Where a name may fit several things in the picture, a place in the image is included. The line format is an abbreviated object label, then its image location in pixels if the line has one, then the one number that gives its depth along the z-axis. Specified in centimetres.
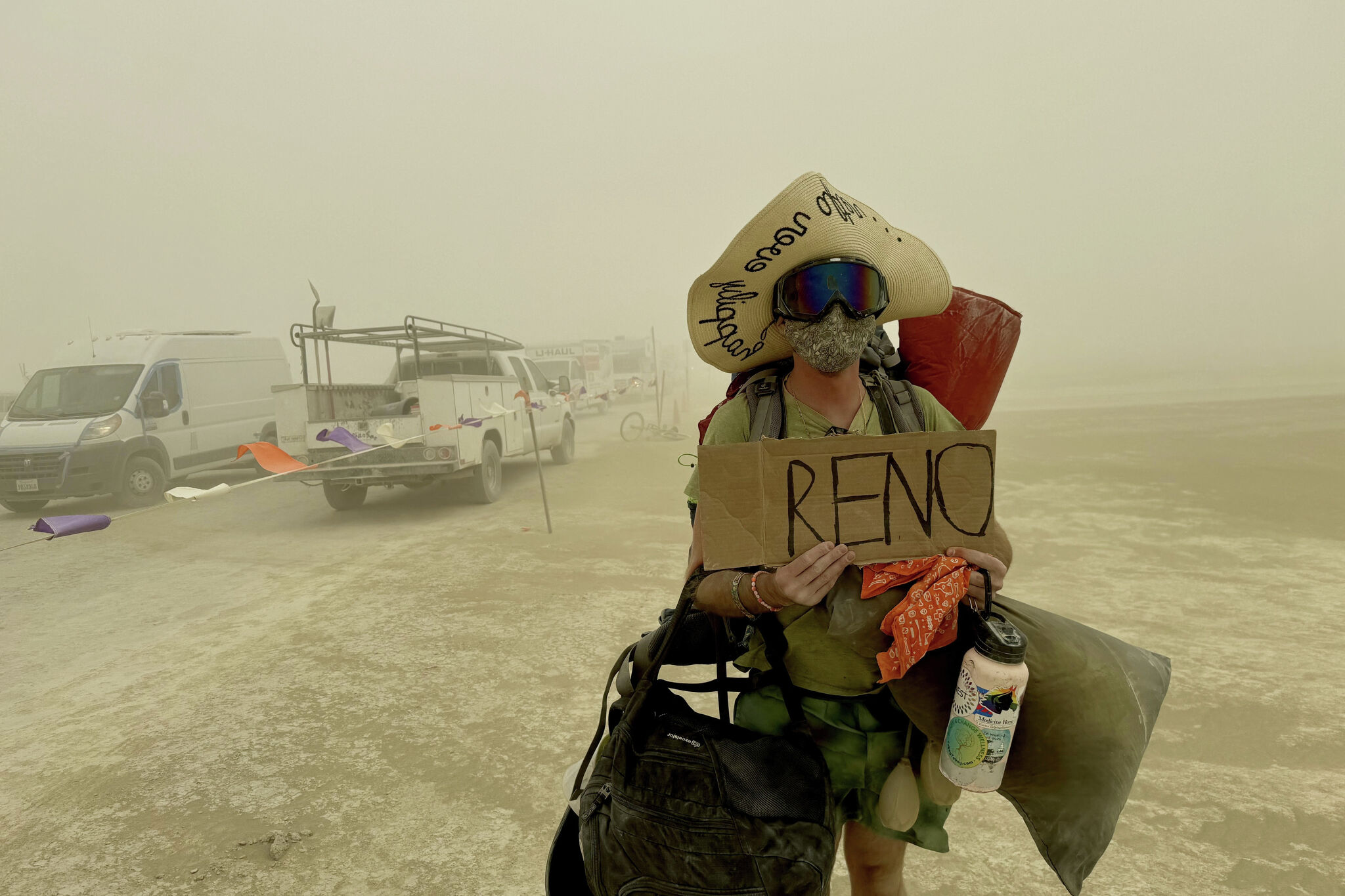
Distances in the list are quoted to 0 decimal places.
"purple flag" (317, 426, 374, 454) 642
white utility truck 827
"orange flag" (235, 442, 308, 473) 495
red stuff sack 190
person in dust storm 158
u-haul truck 2347
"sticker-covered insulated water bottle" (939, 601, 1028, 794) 130
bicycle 1744
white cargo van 903
